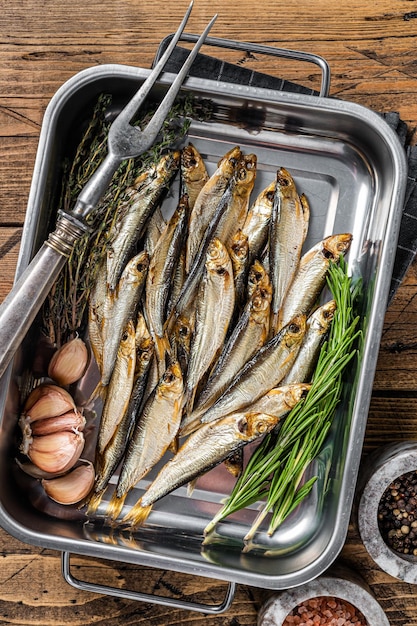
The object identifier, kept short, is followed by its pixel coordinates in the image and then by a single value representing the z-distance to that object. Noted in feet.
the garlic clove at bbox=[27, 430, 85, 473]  2.15
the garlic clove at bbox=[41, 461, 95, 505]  2.19
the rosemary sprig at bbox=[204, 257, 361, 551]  2.13
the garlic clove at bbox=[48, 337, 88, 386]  2.21
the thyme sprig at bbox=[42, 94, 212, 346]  2.13
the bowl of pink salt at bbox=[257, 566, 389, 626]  2.18
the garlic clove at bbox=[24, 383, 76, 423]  2.16
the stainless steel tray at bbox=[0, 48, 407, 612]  2.08
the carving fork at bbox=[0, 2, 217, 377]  2.01
